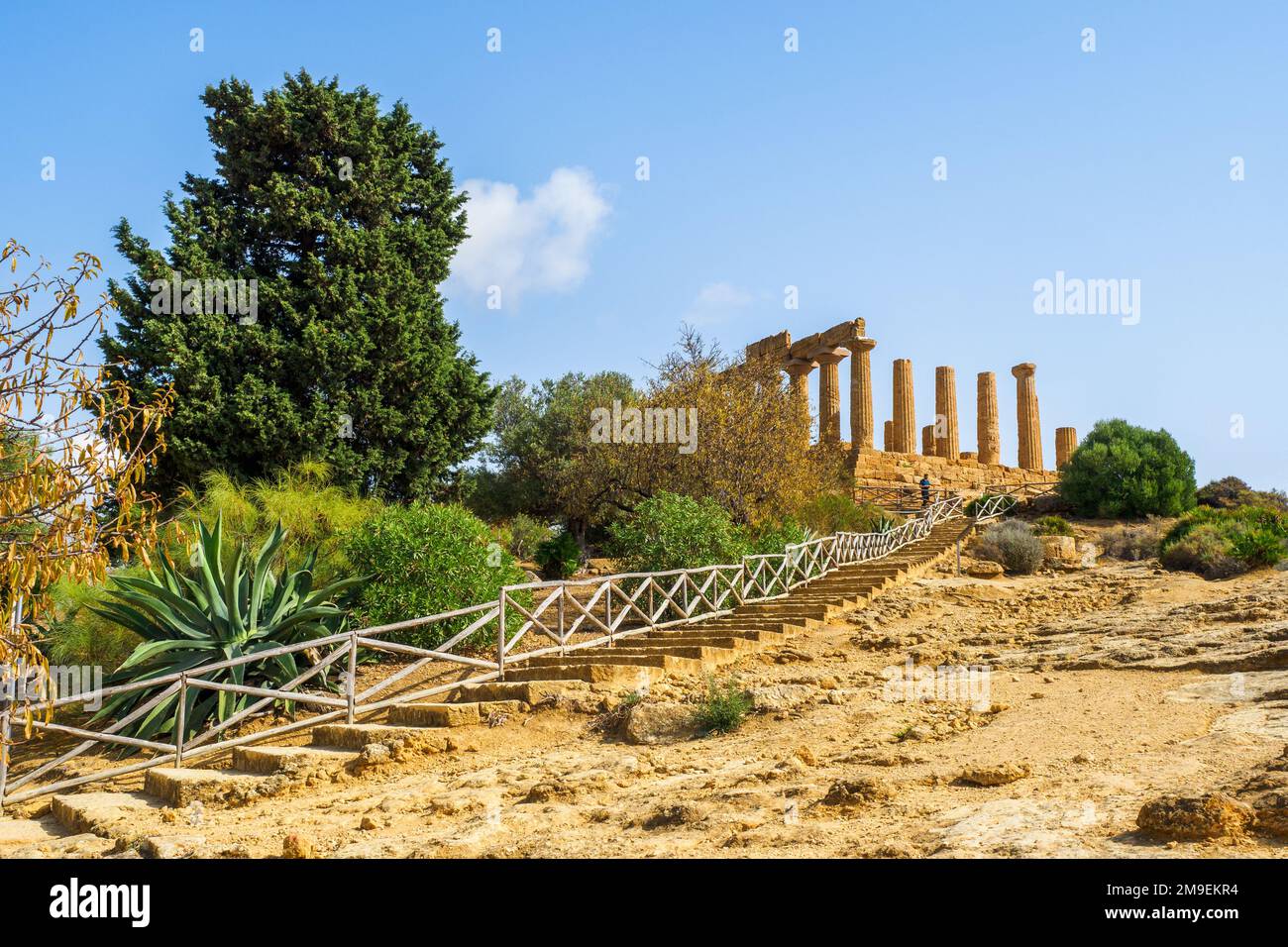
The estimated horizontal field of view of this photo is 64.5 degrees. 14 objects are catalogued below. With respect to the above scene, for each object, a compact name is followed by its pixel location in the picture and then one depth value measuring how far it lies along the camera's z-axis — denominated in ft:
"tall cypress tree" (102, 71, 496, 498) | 71.15
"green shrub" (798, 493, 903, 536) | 88.94
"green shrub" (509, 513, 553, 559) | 104.01
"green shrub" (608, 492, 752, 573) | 59.93
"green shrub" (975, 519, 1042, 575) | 81.15
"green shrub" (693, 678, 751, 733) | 31.71
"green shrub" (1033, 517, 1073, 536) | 94.63
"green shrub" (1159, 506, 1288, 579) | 68.03
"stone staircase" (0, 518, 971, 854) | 29.53
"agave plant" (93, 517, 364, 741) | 40.16
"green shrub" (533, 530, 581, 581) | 89.30
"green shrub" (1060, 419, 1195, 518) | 109.29
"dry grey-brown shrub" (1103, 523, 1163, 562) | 89.35
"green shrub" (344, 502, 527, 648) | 47.39
